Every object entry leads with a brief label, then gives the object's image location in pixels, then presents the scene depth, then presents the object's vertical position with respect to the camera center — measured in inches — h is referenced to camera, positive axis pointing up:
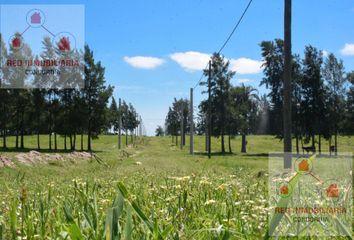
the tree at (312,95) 2219.5 +200.0
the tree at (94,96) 2290.8 +200.9
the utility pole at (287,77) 562.1 +78.2
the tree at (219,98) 2460.6 +205.9
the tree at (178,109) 4052.7 +225.3
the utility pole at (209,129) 1440.7 +8.7
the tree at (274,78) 2235.5 +301.9
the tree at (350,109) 2193.7 +123.4
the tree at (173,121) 3932.1 +109.6
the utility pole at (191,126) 1892.2 +27.3
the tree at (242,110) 2493.8 +139.7
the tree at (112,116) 2358.5 +96.6
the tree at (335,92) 2234.3 +221.0
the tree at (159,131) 7027.6 +14.7
